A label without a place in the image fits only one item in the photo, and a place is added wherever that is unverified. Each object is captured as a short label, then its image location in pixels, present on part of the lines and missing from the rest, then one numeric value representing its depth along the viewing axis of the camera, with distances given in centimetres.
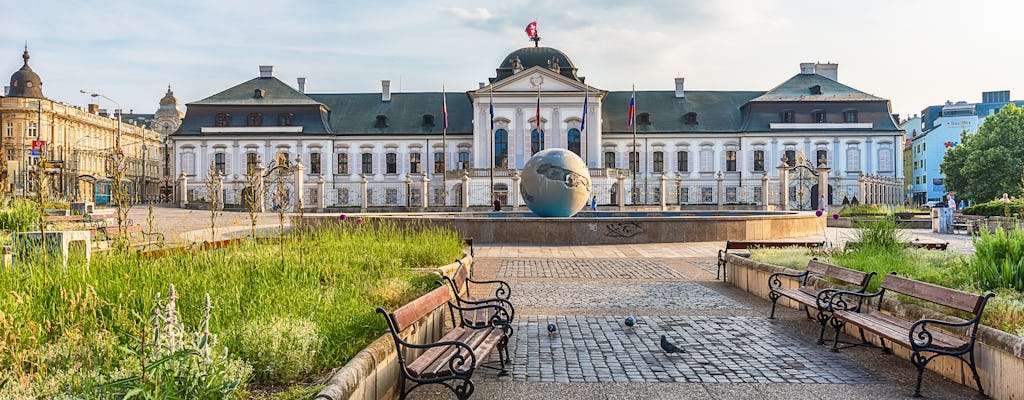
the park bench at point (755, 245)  1250
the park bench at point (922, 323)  514
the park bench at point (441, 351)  441
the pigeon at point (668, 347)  626
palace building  5344
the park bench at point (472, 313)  621
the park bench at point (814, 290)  690
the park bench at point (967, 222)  2398
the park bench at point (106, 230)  1157
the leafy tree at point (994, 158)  4878
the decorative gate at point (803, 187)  4799
